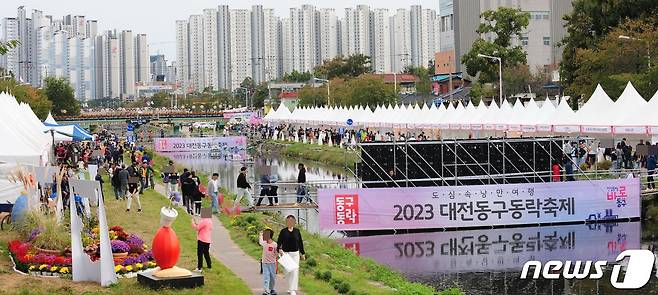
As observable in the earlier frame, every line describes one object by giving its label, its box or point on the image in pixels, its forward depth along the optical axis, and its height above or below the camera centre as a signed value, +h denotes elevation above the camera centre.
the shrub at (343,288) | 20.38 -3.06
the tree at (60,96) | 143.12 +6.26
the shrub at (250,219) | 30.91 -2.51
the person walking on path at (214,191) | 34.00 -1.81
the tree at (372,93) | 111.44 +4.52
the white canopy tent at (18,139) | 30.61 +0.05
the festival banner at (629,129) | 42.66 +0.04
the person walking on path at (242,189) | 34.47 -1.78
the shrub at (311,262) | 23.58 -2.94
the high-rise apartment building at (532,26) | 118.06 +12.46
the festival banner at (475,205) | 33.06 -2.37
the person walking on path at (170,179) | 39.78 -1.63
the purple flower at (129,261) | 20.31 -2.44
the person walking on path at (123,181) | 36.25 -1.53
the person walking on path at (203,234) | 20.70 -1.97
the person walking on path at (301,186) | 34.69 -1.73
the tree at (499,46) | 96.56 +8.42
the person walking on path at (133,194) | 33.51 -1.84
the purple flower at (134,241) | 21.56 -2.19
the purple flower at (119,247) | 20.91 -2.22
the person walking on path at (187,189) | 34.47 -1.75
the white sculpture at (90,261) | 19.11 -2.31
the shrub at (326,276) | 21.67 -3.01
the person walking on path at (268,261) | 18.41 -2.25
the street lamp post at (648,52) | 57.58 +4.47
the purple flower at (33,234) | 22.17 -2.05
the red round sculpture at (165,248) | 18.59 -2.01
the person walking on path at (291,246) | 18.53 -1.99
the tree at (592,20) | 68.36 +7.69
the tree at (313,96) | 134.50 +5.26
